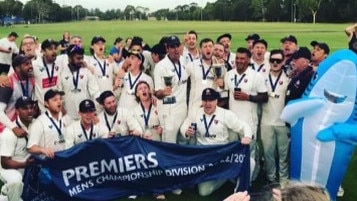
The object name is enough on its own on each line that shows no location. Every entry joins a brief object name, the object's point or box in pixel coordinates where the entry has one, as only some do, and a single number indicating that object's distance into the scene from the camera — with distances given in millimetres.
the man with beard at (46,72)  8086
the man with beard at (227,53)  9506
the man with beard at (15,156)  6242
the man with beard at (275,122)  7414
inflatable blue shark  5984
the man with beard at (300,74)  7078
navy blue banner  6398
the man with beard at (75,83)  8164
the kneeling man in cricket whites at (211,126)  7086
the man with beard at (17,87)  7211
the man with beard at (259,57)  8016
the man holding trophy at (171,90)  7648
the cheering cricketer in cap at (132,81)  7914
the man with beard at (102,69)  9000
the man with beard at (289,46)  8719
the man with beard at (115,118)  7094
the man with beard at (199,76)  7863
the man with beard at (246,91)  7355
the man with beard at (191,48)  9641
